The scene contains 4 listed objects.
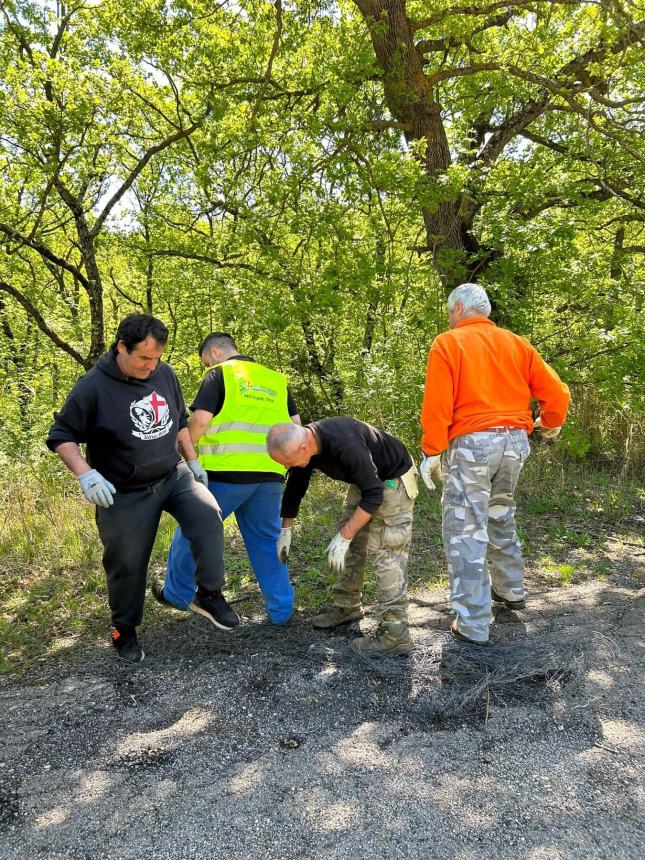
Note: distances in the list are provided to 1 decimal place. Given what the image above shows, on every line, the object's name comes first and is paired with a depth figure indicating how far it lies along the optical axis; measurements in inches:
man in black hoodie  111.0
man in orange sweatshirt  121.0
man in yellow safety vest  129.6
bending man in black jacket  110.3
